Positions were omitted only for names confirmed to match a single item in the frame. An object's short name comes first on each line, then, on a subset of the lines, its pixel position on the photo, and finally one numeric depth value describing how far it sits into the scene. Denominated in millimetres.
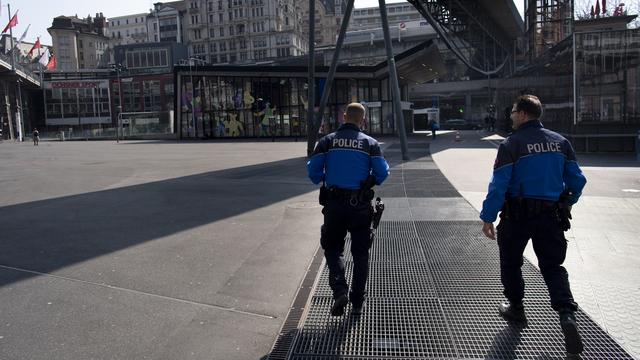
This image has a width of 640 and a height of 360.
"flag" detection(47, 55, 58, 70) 76544
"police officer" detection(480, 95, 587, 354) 4043
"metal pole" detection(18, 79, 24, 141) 74369
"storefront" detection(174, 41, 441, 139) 45312
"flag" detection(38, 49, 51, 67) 69431
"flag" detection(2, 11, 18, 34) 62531
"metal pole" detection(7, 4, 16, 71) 62831
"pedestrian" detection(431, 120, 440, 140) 36250
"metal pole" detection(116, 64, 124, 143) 57531
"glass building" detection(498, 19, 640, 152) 20766
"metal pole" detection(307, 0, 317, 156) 20116
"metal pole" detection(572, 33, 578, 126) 21188
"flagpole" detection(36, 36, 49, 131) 84538
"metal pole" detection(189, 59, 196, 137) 46788
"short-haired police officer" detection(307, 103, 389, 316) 4590
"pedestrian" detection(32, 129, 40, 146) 48812
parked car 64800
